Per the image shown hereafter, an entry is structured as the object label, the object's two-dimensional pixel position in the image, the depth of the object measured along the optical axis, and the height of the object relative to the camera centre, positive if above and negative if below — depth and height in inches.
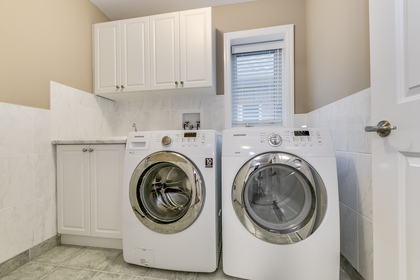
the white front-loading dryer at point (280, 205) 37.9 -15.5
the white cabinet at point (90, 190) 54.3 -15.6
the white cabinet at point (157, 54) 67.2 +33.9
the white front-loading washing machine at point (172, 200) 43.7 -16.1
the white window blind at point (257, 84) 79.4 +25.2
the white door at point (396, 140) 22.3 -0.4
